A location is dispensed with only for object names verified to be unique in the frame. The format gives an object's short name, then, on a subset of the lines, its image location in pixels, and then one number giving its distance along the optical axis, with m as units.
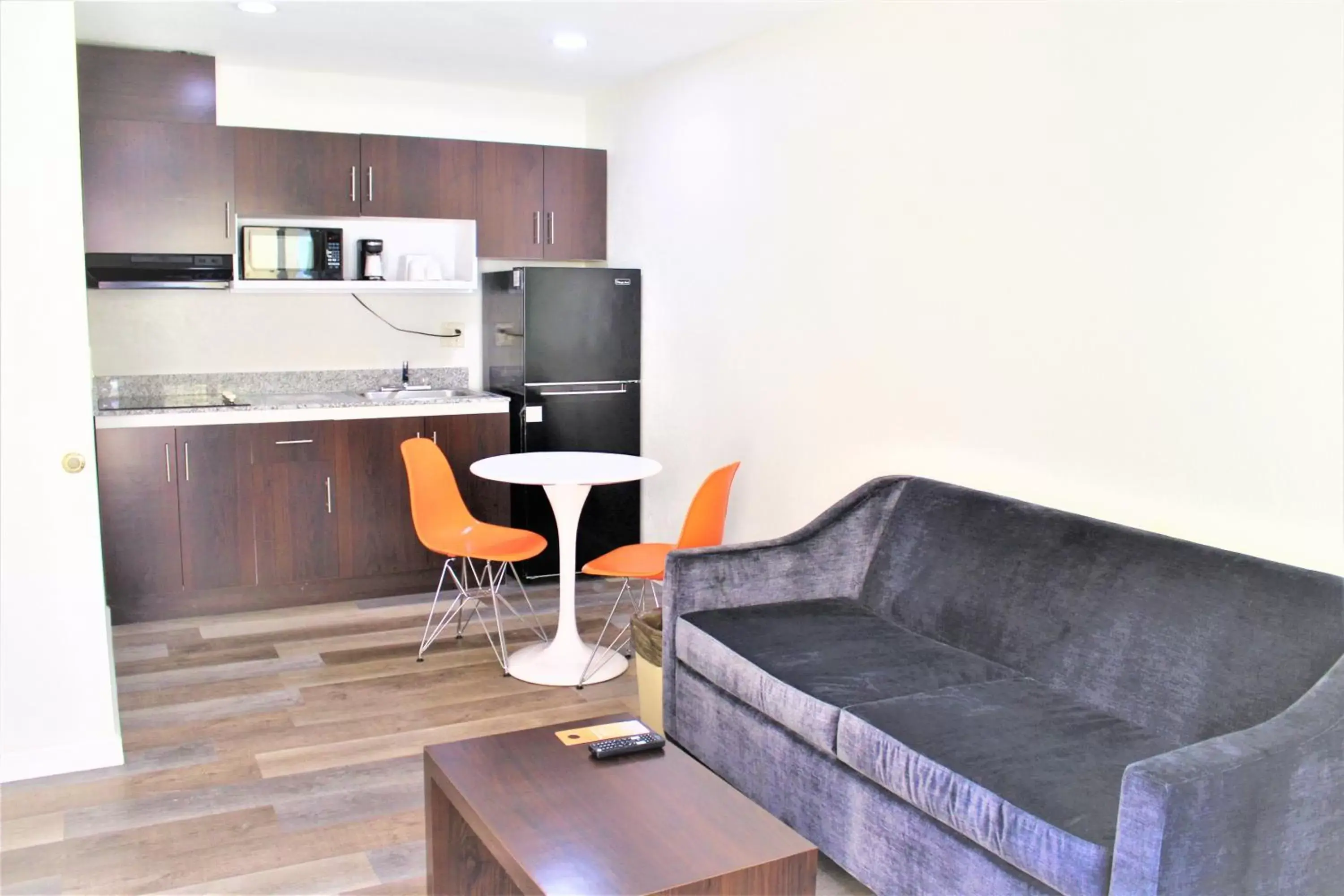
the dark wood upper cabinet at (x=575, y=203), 6.10
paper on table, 2.77
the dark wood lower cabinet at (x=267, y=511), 5.15
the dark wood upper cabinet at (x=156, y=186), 5.13
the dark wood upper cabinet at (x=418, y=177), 5.70
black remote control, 2.66
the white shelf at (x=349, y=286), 5.57
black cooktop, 5.50
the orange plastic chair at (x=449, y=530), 4.68
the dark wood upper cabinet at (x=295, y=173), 5.45
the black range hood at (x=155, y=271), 5.23
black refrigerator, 5.71
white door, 3.37
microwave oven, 5.54
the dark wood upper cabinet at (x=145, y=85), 5.20
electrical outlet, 6.32
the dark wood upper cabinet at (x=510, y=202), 5.95
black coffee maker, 5.84
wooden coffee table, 2.17
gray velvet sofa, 2.12
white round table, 4.46
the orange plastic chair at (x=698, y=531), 4.41
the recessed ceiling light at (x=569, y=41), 4.94
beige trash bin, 3.85
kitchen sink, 5.91
